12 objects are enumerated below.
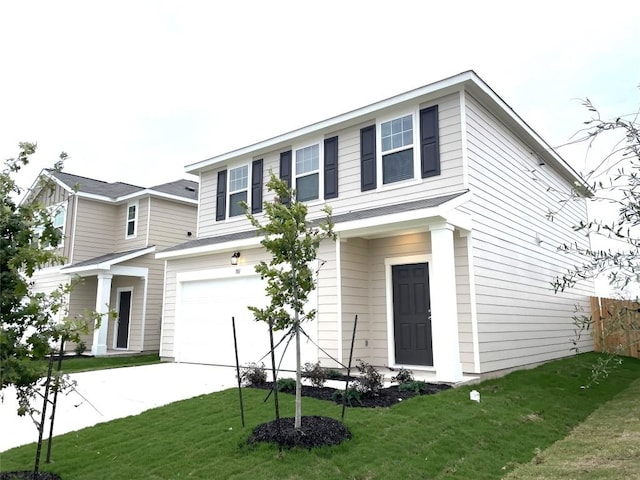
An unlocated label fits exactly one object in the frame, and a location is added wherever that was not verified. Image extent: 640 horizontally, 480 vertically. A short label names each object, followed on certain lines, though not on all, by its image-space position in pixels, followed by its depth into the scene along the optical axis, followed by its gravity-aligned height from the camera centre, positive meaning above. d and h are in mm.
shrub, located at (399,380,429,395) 6822 -1018
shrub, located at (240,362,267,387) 7664 -973
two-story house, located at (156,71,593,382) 8133 +1437
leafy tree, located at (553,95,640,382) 3340 +873
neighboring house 15175 +2324
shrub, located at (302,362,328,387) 7039 -882
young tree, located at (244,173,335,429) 4945 +611
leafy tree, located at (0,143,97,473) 3443 +138
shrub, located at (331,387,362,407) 6148 -1062
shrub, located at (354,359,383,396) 6359 -898
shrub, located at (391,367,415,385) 7387 -946
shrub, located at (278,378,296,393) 7079 -1045
